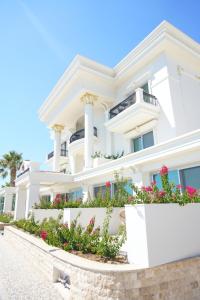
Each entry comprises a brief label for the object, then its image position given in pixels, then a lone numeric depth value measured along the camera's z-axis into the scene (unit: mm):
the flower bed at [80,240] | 4758
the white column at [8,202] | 27828
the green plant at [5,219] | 17812
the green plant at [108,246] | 4691
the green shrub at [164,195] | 4539
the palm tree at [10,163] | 33188
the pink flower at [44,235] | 7139
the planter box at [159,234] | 3848
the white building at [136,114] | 9828
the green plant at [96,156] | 15047
